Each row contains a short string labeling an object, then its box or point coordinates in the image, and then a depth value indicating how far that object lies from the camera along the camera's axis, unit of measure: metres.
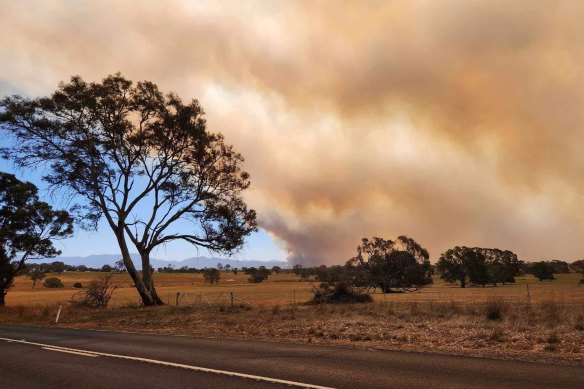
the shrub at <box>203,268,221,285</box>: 153.88
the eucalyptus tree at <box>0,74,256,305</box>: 30.88
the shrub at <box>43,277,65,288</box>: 127.75
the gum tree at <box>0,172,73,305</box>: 41.91
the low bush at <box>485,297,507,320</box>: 19.38
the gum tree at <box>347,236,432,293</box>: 84.94
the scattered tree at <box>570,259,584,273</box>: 169.12
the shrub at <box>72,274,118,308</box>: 36.62
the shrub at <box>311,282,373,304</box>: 36.66
